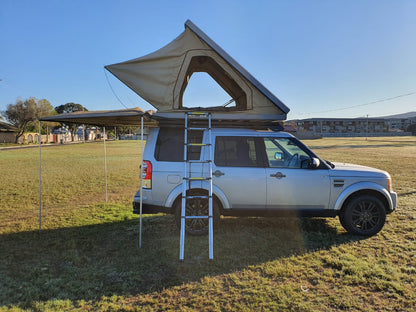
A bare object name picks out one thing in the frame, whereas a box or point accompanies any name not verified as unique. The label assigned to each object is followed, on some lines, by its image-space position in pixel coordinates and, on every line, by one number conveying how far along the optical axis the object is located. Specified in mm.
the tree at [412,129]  89738
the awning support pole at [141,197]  4847
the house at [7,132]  48875
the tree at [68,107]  89750
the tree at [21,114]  50969
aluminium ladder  4713
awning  4578
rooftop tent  5336
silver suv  5094
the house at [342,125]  108750
